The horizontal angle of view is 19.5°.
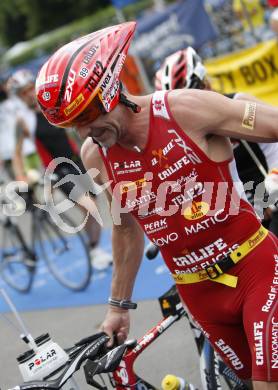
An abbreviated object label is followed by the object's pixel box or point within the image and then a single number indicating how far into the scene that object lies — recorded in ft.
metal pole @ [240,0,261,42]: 46.38
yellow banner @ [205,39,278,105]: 38.55
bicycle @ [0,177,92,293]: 28.35
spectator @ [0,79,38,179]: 46.80
